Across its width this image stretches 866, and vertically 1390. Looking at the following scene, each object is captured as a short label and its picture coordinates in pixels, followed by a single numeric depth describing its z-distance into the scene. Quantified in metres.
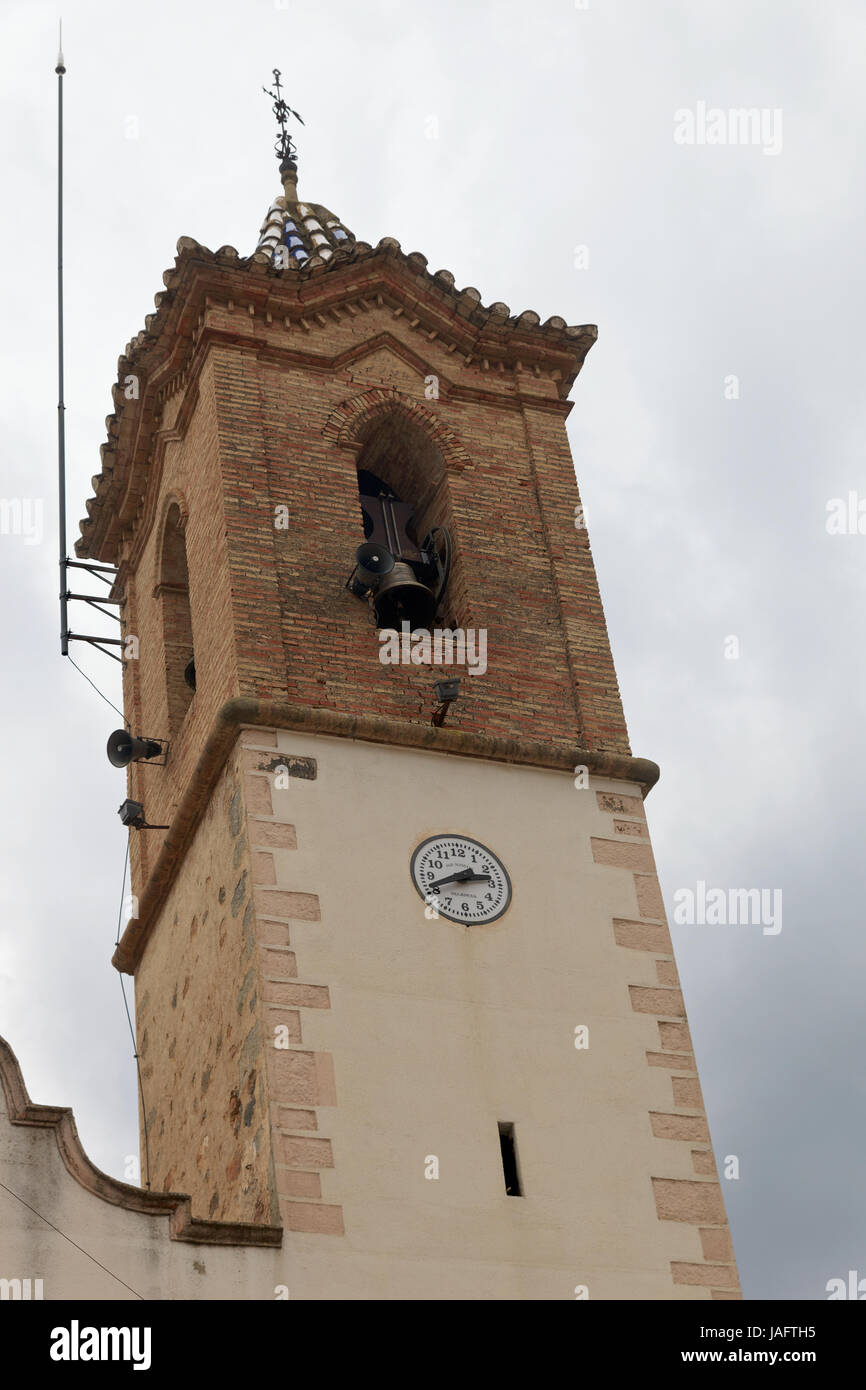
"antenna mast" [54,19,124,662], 20.75
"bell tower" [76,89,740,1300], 14.67
